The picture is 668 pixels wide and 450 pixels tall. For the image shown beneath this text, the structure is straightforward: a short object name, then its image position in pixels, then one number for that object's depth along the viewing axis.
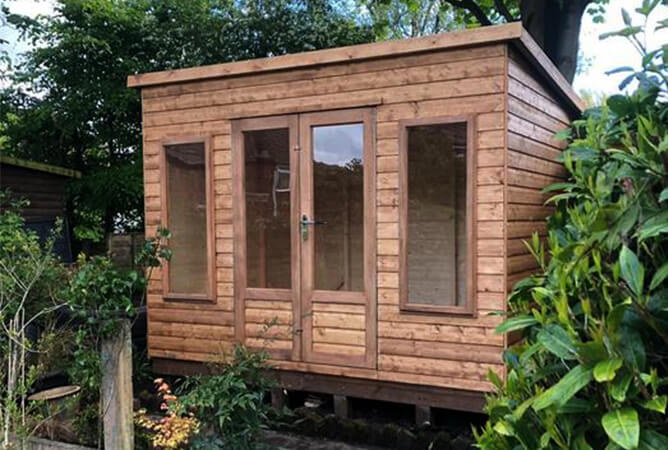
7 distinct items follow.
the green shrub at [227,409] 2.61
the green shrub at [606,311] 1.06
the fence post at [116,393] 2.71
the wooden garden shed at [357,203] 3.53
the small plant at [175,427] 2.59
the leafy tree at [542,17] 8.02
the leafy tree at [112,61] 9.30
